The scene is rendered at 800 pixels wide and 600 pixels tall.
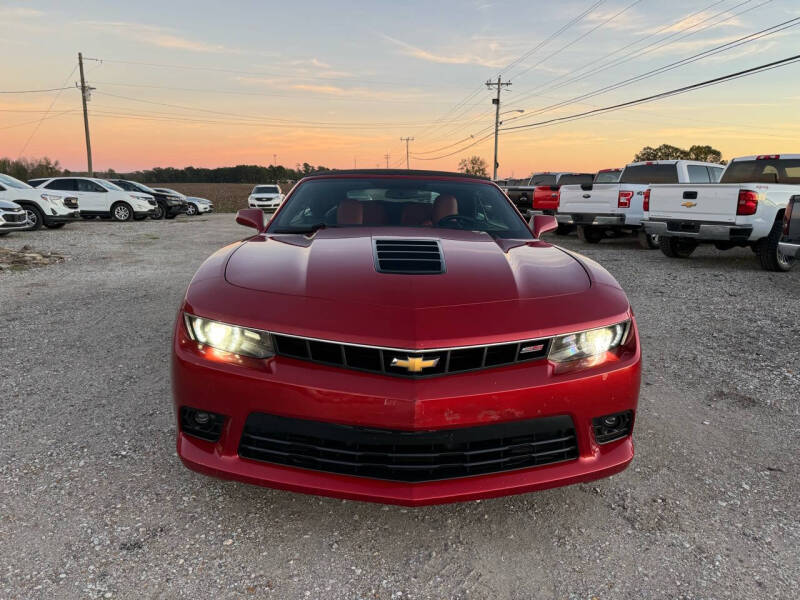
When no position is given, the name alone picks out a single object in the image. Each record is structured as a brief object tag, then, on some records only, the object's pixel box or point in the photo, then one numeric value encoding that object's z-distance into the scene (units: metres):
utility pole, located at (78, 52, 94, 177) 35.47
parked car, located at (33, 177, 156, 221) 18.88
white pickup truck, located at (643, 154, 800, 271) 8.41
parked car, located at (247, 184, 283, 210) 27.19
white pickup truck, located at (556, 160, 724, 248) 11.70
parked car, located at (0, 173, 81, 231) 15.17
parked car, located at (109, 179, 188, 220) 22.69
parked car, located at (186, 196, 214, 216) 28.09
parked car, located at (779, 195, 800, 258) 6.99
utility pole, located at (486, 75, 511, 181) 52.44
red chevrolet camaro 1.80
